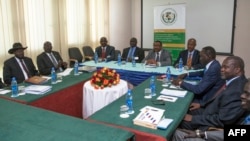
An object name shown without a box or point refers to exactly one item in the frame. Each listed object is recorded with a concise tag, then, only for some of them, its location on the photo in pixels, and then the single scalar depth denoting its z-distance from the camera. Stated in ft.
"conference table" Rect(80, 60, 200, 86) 13.73
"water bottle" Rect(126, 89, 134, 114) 7.95
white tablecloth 10.71
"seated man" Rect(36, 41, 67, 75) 15.67
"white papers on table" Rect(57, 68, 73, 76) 13.73
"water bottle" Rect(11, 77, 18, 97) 9.89
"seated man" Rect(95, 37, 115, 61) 19.79
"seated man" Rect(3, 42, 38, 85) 13.21
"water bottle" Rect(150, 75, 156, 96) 9.78
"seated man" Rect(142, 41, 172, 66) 16.83
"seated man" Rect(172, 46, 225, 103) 10.25
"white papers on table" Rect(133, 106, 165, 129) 6.90
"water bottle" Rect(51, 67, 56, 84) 11.92
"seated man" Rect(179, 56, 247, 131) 7.27
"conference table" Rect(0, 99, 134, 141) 5.91
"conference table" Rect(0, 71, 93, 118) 9.69
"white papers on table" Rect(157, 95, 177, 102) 9.09
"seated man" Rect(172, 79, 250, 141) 6.47
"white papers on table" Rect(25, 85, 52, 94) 10.22
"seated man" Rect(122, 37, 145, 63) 19.33
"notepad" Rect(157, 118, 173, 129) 6.75
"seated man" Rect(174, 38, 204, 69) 16.12
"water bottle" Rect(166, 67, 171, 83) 11.59
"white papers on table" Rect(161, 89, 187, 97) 9.64
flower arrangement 11.02
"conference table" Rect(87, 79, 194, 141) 6.56
